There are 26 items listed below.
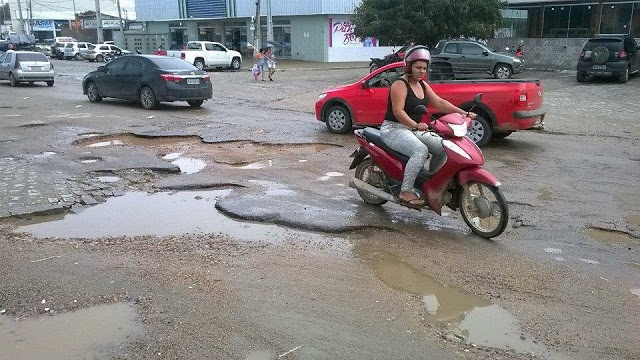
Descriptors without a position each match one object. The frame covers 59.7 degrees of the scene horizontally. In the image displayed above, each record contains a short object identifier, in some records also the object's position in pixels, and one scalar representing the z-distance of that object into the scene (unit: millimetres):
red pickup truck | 10039
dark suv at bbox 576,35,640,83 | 22359
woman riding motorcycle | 5699
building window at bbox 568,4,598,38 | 31672
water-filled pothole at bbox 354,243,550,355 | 3802
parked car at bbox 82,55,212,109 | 16203
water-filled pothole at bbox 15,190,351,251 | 5805
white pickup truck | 34562
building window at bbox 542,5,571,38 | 33031
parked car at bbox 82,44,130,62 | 46575
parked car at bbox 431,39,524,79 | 24053
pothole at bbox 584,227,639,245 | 5703
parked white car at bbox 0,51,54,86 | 24438
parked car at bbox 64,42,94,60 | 49938
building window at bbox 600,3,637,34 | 30281
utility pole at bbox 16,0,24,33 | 72819
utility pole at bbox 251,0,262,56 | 35906
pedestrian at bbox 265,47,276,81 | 27641
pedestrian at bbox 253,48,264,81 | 27755
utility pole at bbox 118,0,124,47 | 51844
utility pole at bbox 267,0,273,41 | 37684
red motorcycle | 5602
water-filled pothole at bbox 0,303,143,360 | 3600
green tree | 25219
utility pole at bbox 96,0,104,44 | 51556
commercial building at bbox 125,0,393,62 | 43219
